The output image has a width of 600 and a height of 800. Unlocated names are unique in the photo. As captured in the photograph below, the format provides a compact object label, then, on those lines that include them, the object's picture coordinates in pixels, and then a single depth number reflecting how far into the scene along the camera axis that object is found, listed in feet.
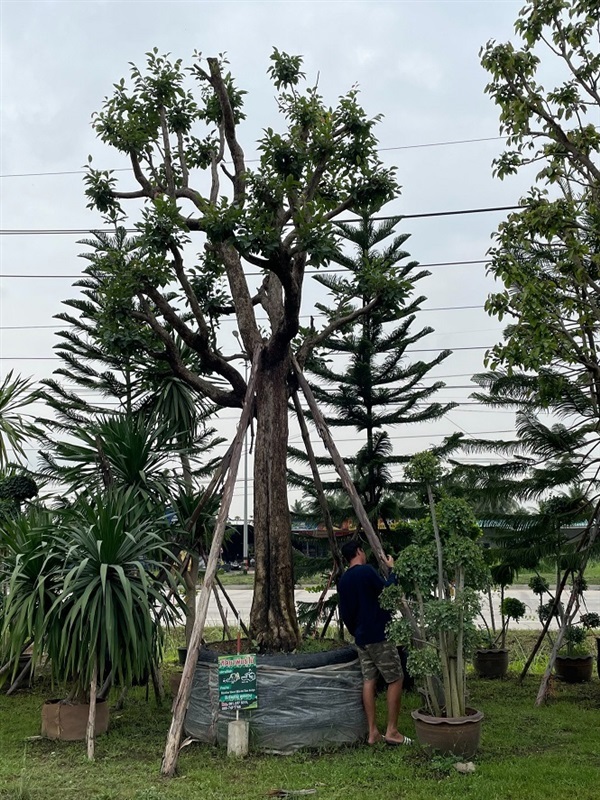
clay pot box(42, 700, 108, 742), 18.94
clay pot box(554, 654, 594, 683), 27.20
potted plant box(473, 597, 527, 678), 28.35
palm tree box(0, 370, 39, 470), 32.89
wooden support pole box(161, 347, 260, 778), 15.84
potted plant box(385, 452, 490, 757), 16.10
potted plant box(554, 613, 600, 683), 27.12
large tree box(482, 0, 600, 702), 18.34
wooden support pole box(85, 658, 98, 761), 17.19
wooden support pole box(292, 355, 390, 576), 19.22
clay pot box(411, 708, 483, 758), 15.94
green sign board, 17.29
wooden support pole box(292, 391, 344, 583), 23.57
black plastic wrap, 17.57
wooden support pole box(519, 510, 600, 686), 23.61
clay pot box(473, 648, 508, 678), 28.35
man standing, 17.87
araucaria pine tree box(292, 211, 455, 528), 30.04
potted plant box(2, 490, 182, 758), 17.85
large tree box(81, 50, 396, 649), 19.58
